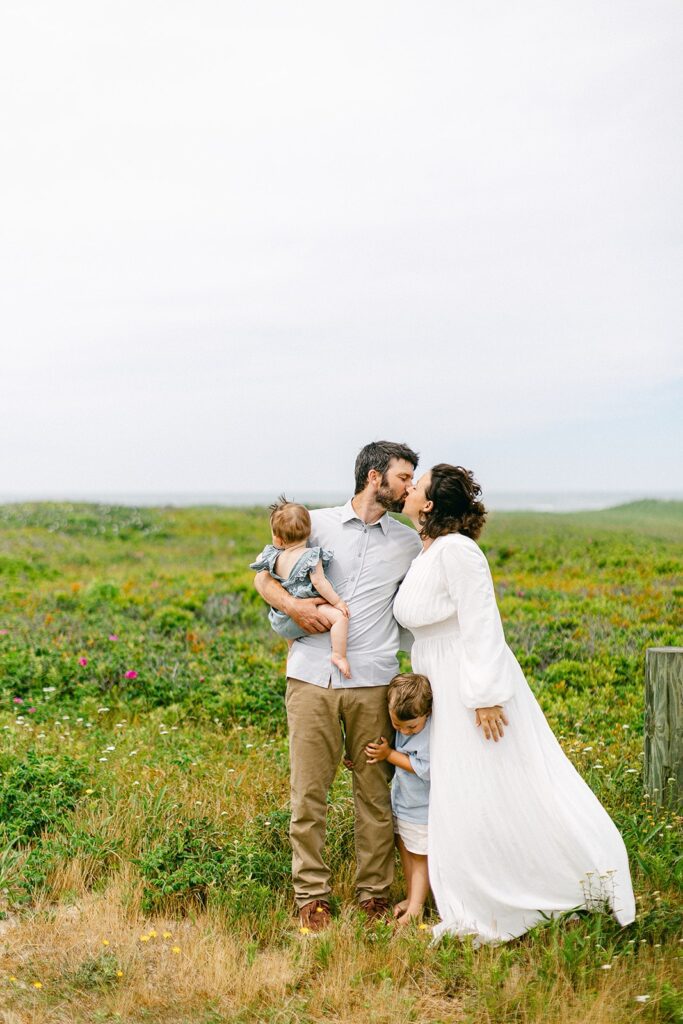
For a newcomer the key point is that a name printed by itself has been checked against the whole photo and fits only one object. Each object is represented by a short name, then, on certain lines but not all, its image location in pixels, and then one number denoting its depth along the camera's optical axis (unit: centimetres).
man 484
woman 436
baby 479
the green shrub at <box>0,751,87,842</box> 586
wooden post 556
